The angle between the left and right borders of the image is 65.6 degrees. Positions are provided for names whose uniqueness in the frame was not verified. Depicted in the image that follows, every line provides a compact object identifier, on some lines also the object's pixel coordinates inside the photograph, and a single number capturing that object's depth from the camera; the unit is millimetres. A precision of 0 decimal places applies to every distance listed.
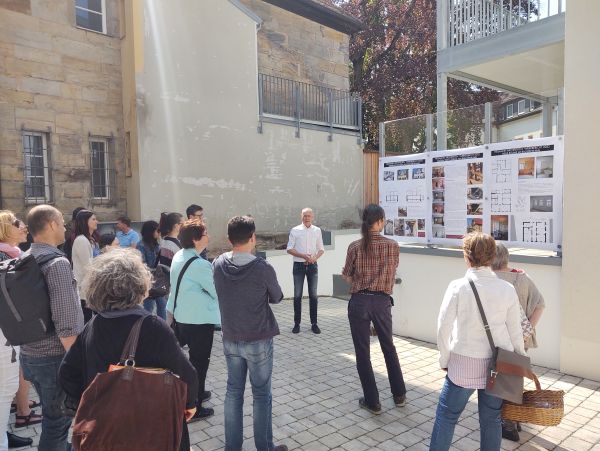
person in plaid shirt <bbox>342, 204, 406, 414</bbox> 4055
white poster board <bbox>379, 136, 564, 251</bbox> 4992
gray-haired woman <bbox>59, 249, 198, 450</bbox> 2080
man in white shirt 6855
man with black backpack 2729
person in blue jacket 3814
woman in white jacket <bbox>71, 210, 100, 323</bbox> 4902
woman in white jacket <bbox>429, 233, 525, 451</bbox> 2785
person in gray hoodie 3125
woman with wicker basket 3529
